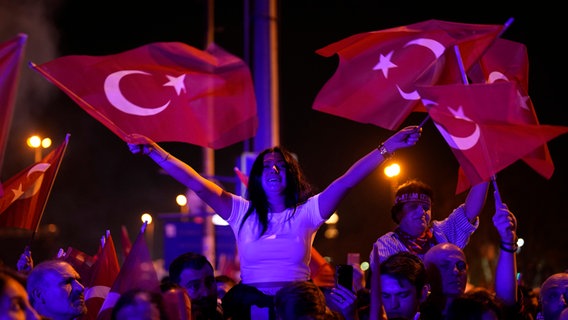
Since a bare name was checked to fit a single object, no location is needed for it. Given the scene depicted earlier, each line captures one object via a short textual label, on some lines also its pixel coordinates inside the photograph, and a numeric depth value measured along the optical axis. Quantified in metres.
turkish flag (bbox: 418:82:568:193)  6.22
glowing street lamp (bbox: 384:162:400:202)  11.70
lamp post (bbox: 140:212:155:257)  52.31
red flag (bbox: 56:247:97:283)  7.15
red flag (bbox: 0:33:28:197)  6.05
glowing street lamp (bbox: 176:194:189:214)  24.05
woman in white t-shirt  5.59
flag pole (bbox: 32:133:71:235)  7.24
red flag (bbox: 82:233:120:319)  6.40
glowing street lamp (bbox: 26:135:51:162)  17.20
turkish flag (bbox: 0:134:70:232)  7.20
